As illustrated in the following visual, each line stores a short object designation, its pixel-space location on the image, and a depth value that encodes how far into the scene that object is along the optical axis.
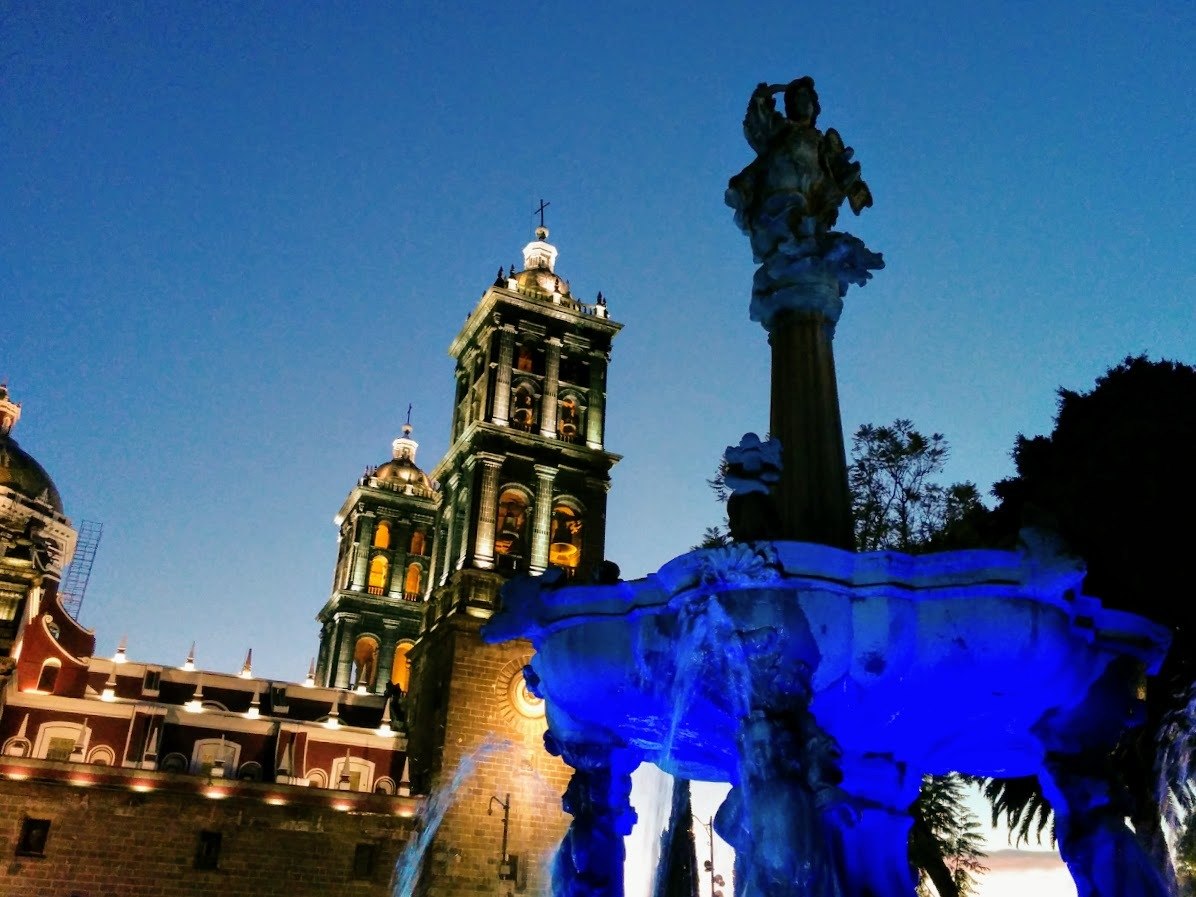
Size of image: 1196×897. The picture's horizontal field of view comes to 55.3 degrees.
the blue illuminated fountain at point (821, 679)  5.66
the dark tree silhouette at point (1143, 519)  12.09
